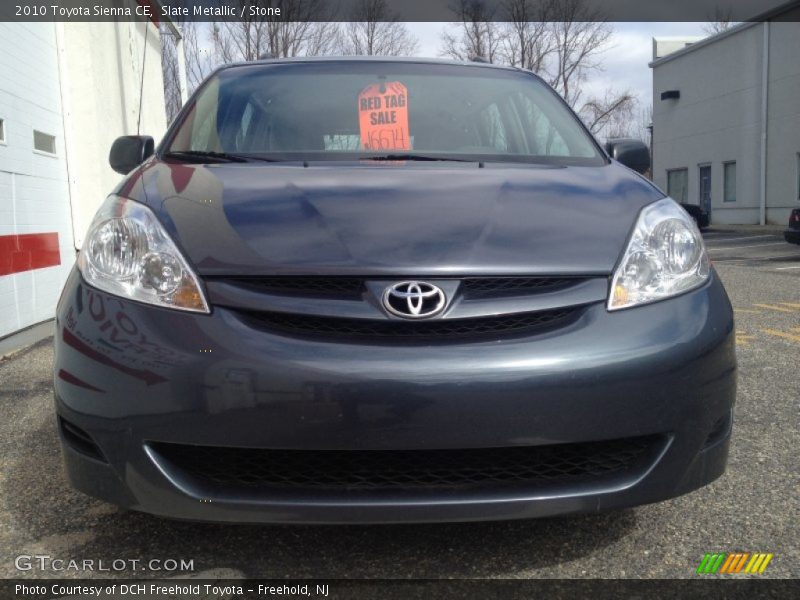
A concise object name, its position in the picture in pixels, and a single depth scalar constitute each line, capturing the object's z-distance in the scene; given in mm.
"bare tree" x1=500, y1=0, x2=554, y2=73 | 28969
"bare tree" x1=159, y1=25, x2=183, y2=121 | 19169
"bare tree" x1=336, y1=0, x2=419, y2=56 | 20922
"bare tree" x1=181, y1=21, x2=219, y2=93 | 21022
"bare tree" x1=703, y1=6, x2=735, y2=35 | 37519
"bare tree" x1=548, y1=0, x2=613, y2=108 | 30000
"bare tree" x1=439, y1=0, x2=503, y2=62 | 26516
